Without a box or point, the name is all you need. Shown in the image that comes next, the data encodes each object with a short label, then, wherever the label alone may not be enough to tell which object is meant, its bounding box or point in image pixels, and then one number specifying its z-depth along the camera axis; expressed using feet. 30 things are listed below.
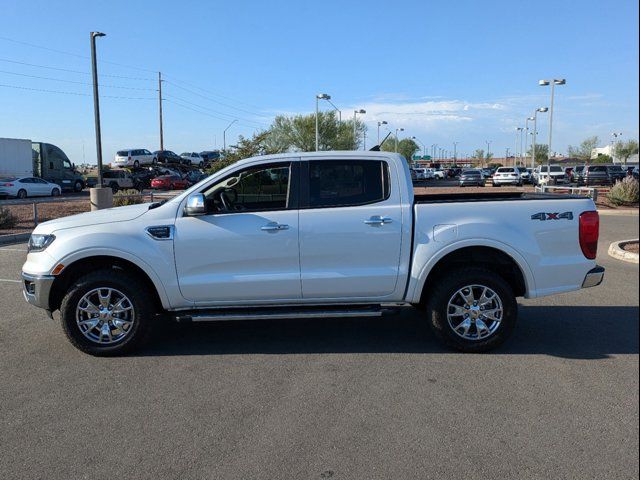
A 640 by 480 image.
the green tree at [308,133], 201.67
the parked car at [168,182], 142.10
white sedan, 106.22
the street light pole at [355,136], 224.08
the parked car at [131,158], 155.12
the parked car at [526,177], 162.65
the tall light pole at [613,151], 376.72
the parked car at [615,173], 131.23
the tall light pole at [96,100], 67.77
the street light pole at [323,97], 129.49
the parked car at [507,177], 150.51
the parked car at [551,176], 137.90
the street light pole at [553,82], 128.65
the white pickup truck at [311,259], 17.42
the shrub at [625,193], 72.97
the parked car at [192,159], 183.73
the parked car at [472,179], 153.28
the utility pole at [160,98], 225.76
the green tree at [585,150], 426.92
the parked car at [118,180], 134.92
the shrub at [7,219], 57.47
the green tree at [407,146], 395.55
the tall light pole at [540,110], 158.21
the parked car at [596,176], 128.57
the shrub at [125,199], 80.58
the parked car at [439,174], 260.54
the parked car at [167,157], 168.55
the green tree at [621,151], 344.49
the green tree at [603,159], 371.51
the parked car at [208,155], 198.10
